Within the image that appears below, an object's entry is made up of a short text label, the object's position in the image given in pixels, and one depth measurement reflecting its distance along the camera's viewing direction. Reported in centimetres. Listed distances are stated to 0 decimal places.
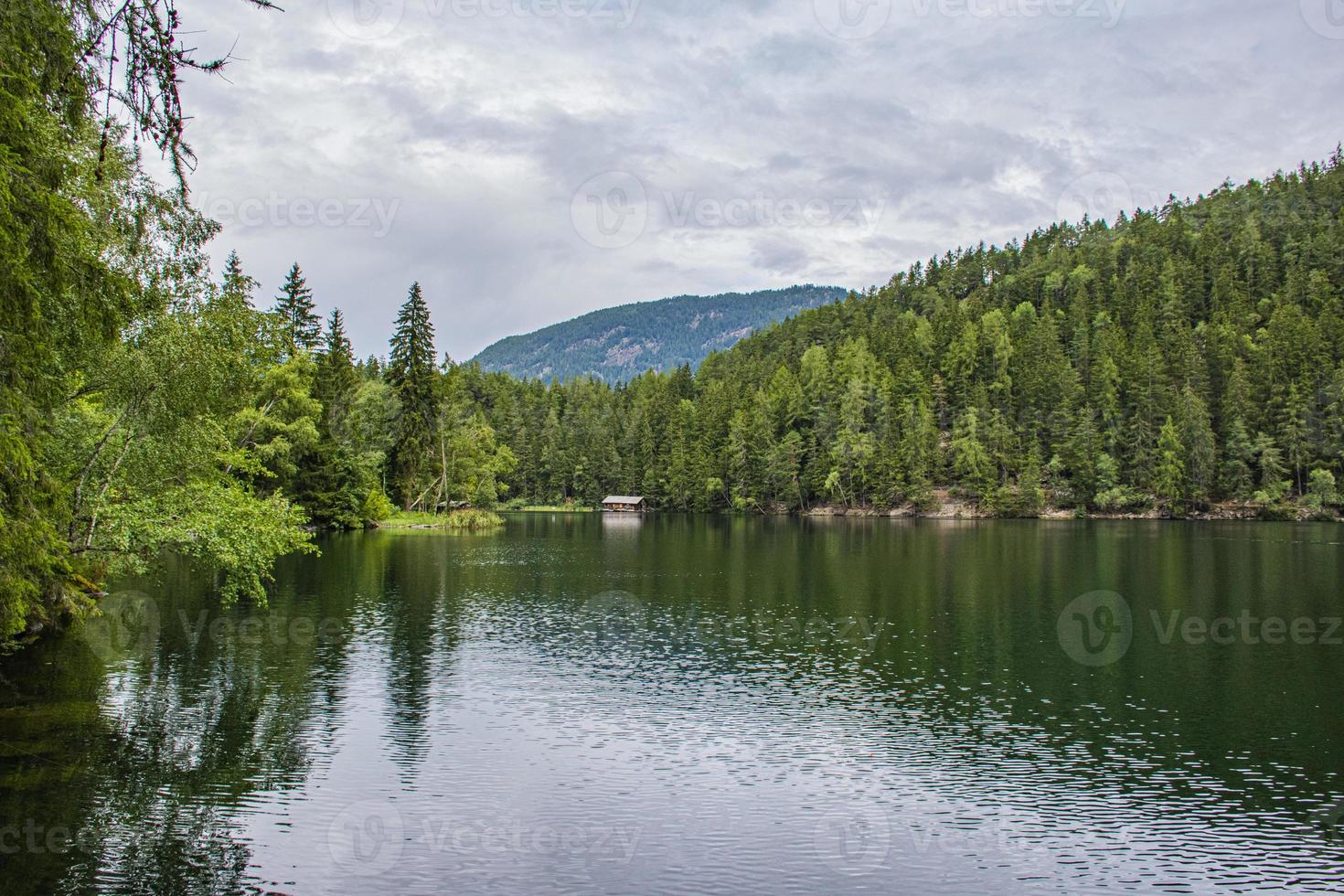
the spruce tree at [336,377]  7938
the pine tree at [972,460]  12838
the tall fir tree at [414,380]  8675
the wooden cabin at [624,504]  15762
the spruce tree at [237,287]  2558
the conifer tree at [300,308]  8245
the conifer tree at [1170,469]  11719
